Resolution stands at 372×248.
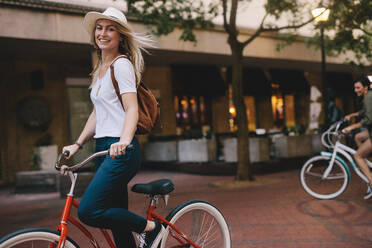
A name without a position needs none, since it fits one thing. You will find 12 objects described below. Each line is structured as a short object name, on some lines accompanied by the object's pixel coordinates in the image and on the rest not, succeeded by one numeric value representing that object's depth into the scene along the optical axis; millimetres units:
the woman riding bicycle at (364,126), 5736
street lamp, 9188
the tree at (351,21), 9070
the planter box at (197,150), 11742
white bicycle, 6406
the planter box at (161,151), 13367
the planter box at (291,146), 11859
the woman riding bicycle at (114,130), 2348
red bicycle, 2195
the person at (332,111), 10494
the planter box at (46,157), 11188
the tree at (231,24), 9141
